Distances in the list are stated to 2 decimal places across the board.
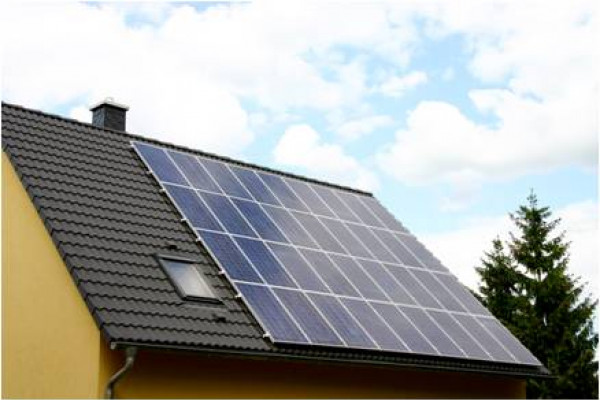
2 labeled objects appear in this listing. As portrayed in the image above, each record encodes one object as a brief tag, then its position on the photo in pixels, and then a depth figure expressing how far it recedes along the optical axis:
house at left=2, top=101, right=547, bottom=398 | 10.61
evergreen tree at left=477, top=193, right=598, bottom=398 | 25.00
